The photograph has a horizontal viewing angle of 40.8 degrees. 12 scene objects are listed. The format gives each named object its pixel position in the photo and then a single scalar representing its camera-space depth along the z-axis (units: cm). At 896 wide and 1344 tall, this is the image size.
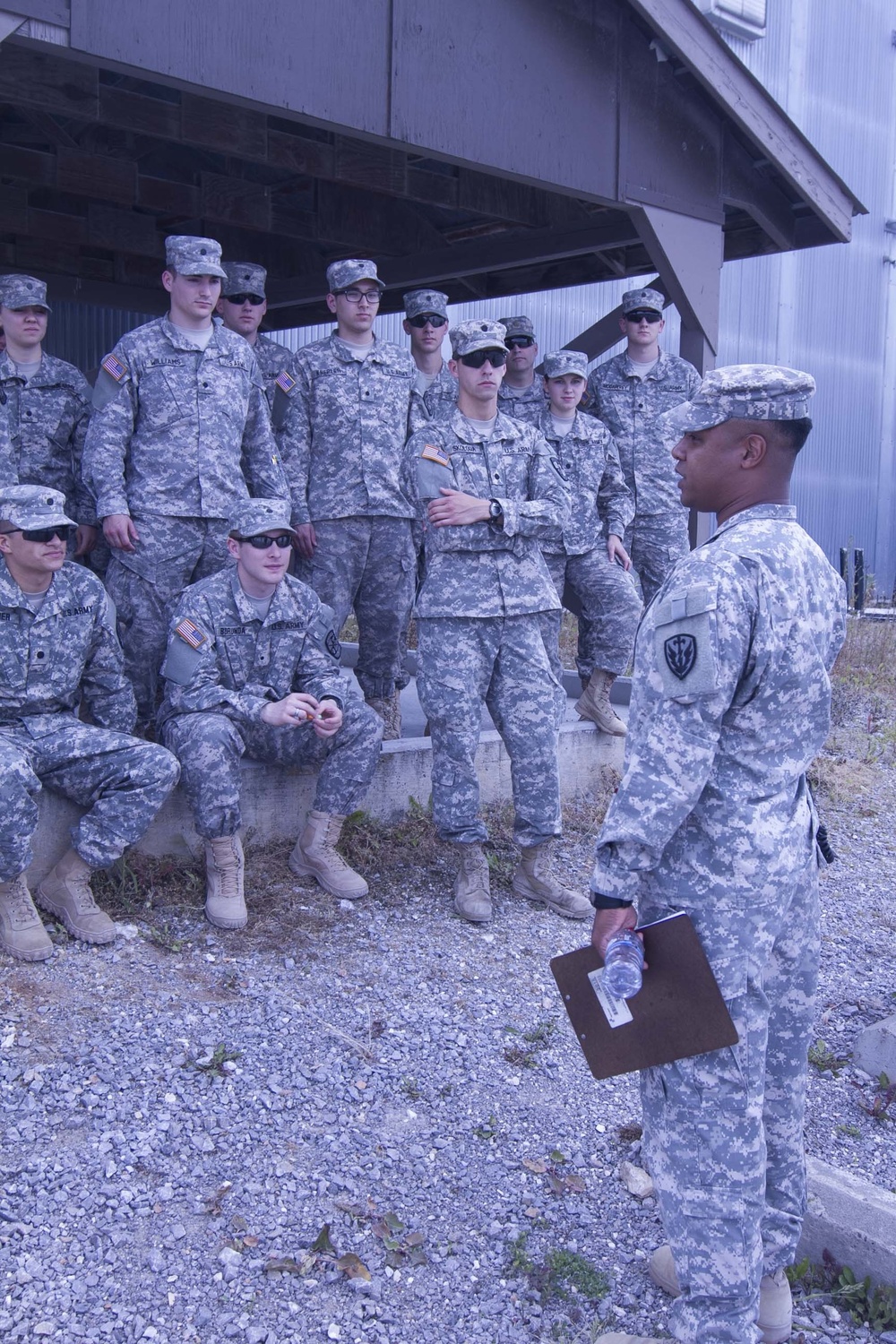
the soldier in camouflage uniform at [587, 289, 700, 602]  606
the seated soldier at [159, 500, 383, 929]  418
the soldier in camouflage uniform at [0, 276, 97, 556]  497
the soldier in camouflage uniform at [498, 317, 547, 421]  600
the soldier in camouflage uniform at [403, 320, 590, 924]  446
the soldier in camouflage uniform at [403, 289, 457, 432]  575
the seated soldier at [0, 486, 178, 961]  399
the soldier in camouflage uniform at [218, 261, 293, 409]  575
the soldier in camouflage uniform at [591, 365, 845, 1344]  206
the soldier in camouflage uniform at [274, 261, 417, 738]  516
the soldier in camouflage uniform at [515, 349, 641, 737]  572
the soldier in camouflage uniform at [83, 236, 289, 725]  468
